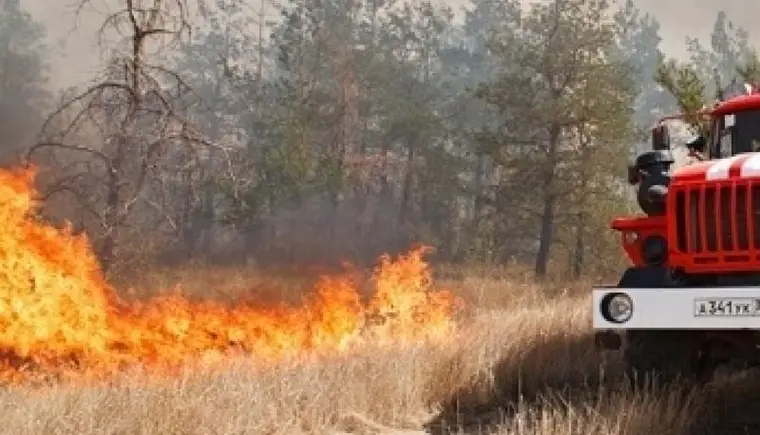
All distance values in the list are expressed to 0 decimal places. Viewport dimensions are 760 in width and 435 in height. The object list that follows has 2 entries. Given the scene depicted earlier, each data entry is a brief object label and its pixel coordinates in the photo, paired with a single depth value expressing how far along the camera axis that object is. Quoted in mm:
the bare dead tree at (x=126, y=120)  13172
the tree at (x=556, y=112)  29234
